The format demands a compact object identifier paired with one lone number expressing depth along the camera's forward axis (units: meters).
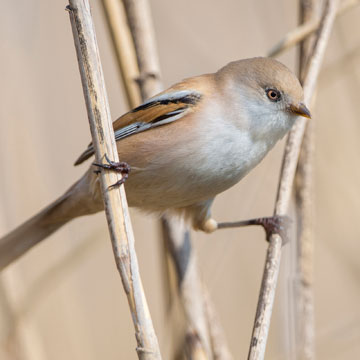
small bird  1.93
